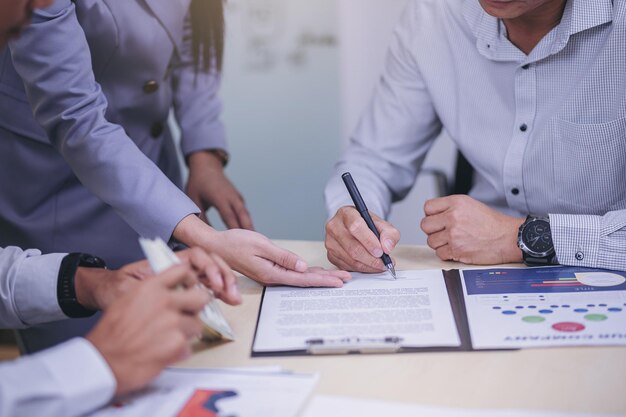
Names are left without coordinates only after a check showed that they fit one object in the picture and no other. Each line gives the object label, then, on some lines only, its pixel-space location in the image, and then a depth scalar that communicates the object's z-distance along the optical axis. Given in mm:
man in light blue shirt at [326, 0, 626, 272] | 1310
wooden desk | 863
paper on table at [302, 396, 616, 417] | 830
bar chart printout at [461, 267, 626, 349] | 984
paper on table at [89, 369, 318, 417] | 845
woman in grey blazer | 1272
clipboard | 978
